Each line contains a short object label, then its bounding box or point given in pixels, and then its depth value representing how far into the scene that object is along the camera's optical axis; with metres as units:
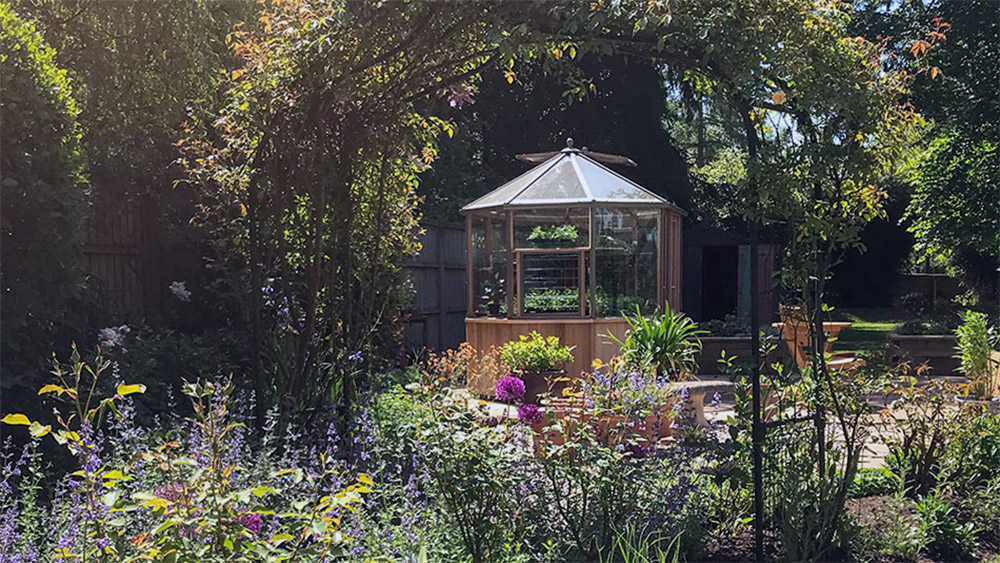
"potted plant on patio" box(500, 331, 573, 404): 7.00
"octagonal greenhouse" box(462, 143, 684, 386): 8.70
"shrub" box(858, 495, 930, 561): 3.43
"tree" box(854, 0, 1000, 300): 11.32
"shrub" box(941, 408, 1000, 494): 4.03
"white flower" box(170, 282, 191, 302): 6.74
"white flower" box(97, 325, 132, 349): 5.03
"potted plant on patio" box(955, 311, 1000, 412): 8.30
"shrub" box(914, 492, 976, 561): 3.53
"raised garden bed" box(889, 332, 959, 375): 10.41
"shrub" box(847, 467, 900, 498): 4.17
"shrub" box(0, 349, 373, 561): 1.97
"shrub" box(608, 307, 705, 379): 6.62
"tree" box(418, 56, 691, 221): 15.16
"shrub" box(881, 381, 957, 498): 4.06
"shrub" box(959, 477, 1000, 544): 3.73
